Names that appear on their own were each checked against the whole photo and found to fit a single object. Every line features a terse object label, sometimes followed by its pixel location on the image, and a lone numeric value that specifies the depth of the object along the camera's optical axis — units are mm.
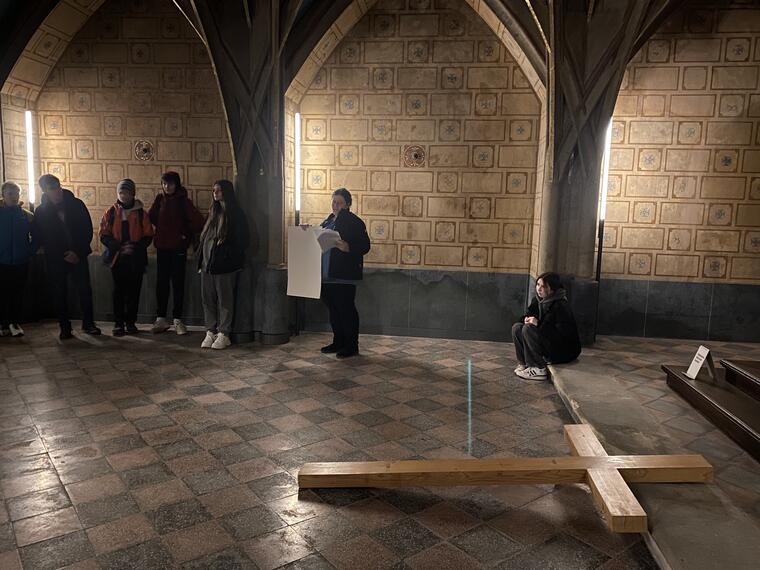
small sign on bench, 4703
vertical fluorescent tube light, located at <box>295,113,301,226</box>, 7371
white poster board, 6070
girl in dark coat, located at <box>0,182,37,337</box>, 6602
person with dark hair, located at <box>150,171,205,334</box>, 7113
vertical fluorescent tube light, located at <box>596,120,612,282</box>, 6543
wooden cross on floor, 3283
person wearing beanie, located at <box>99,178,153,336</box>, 7000
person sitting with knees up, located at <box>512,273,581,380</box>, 5484
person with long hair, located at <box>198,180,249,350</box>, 6473
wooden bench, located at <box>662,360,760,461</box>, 3857
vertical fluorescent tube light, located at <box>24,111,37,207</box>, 7578
